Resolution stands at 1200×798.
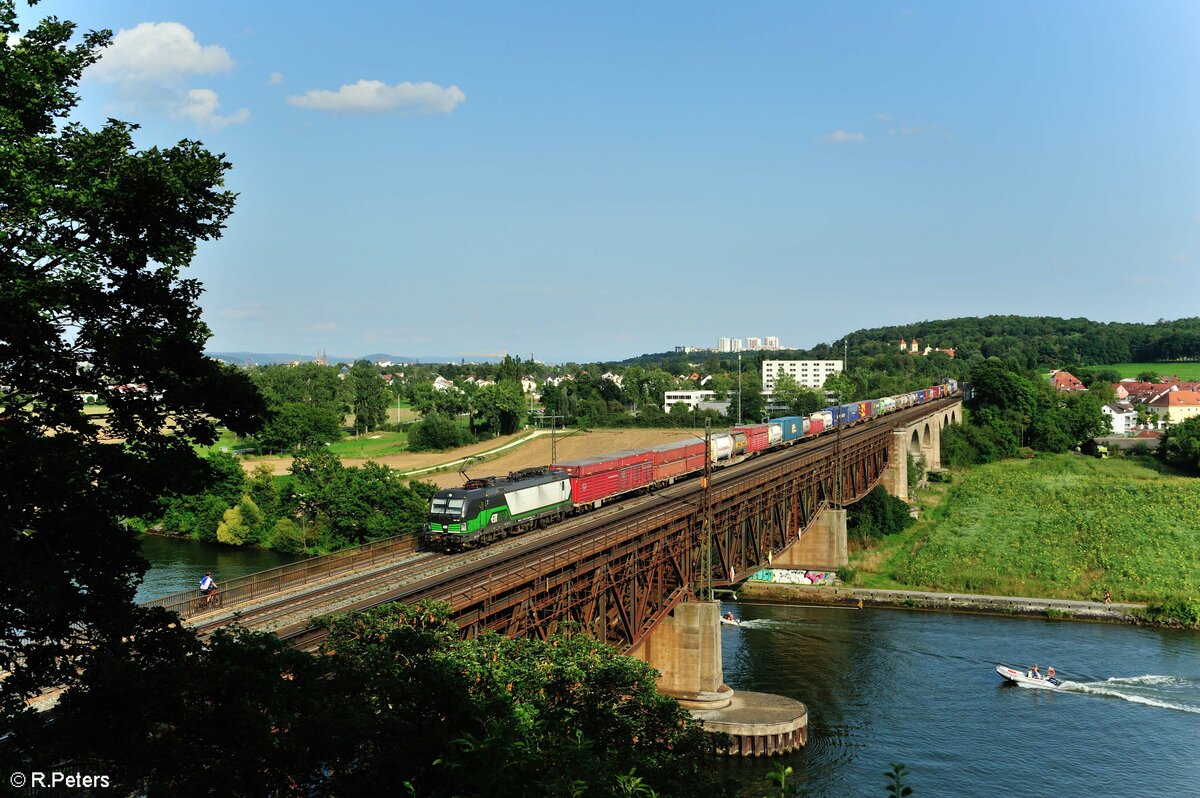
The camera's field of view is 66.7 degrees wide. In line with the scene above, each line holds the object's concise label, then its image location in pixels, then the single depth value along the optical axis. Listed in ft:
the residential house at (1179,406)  577.02
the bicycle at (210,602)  110.42
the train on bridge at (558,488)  146.20
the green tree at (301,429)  433.89
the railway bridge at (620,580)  109.50
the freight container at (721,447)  260.83
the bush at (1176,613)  224.94
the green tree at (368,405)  599.16
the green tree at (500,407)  539.29
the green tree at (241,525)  303.07
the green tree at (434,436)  492.13
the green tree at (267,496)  310.04
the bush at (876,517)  306.35
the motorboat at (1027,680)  178.29
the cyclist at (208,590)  111.22
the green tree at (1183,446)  388.57
